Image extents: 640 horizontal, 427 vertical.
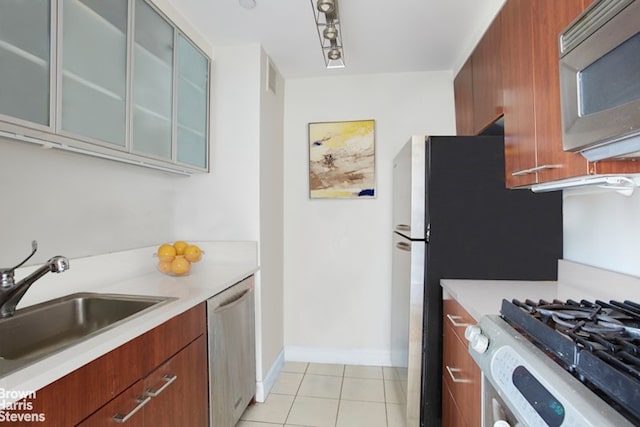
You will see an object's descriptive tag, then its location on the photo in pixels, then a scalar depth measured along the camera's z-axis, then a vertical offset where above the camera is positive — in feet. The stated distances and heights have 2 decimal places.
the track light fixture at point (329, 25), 5.39 +3.73
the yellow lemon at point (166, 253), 5.81 -0.72
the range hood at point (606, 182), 3.11 +0.38
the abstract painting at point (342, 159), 8.66 +1.62
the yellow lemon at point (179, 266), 5.77 -0.95
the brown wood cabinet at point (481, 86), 5.21 +2.63
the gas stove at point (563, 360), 1.87 -1.11
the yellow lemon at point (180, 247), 6.15 -0.63
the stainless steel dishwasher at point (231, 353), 5.05 -2.54
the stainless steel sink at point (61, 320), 3.63 -1.41
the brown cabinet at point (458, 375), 3.78 -2.22
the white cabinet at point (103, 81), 3.34 +1.90
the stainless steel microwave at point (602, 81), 2.29 +1.15
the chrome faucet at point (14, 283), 3.44 -0.77
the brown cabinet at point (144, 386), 2.64 -1.81
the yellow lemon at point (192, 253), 6.04 -0.75
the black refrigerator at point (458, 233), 5.24 -0.28
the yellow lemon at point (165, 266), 5.82 -0.96
